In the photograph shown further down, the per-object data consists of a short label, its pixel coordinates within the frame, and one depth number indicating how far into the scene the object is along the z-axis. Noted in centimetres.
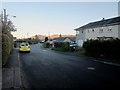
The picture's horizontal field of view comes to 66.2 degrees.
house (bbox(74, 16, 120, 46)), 1822
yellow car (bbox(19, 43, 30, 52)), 1519
